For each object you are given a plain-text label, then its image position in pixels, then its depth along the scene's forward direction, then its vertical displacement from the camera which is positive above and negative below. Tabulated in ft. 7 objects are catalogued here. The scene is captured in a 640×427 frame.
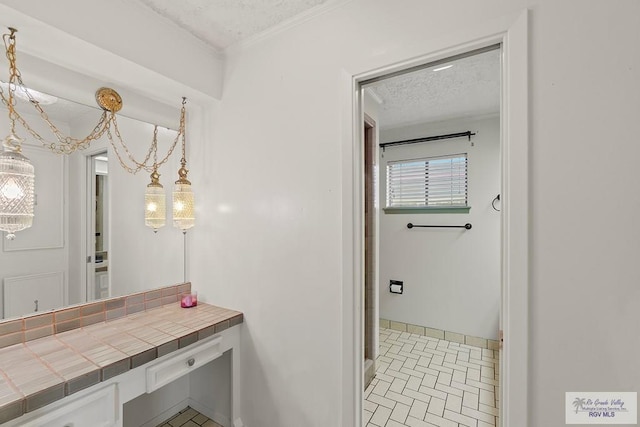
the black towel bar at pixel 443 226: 8.63 -0.42
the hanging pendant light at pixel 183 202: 5.62 +0.23
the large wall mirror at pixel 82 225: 4.18 -0.21
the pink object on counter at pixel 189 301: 5.64 -1.84
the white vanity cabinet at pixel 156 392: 3.14 -2.50
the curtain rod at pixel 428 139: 8.57 +2.52
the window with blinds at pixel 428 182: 8.92 +1.08
